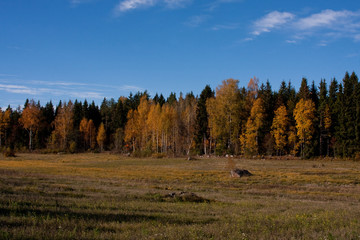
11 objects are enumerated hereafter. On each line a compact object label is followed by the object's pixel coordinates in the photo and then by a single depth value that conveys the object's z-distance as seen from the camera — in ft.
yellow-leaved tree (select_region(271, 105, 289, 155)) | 224.33
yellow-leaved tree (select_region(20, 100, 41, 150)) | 306.55
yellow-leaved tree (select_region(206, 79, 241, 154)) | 242.99
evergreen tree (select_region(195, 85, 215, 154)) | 274.57
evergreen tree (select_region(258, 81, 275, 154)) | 227.61
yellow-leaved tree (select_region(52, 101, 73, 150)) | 319.27
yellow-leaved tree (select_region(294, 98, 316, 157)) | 216.54
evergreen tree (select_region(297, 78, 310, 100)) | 234.05
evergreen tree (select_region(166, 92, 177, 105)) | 392.18
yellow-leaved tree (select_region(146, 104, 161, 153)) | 275.59
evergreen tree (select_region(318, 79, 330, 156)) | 225.15
